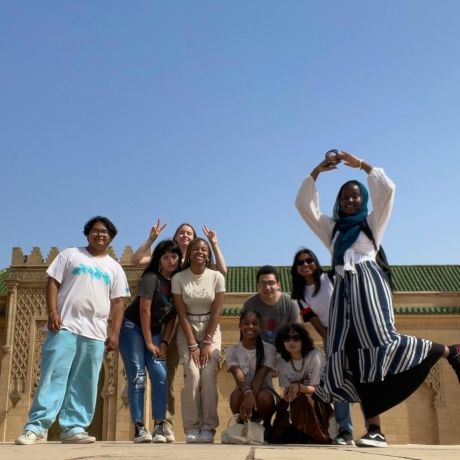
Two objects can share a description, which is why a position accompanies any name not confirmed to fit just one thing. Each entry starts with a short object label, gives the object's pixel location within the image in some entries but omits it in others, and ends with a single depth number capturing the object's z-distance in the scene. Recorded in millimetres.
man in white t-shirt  3859
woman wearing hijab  3518
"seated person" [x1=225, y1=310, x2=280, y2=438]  4309
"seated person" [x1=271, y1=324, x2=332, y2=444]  4180
